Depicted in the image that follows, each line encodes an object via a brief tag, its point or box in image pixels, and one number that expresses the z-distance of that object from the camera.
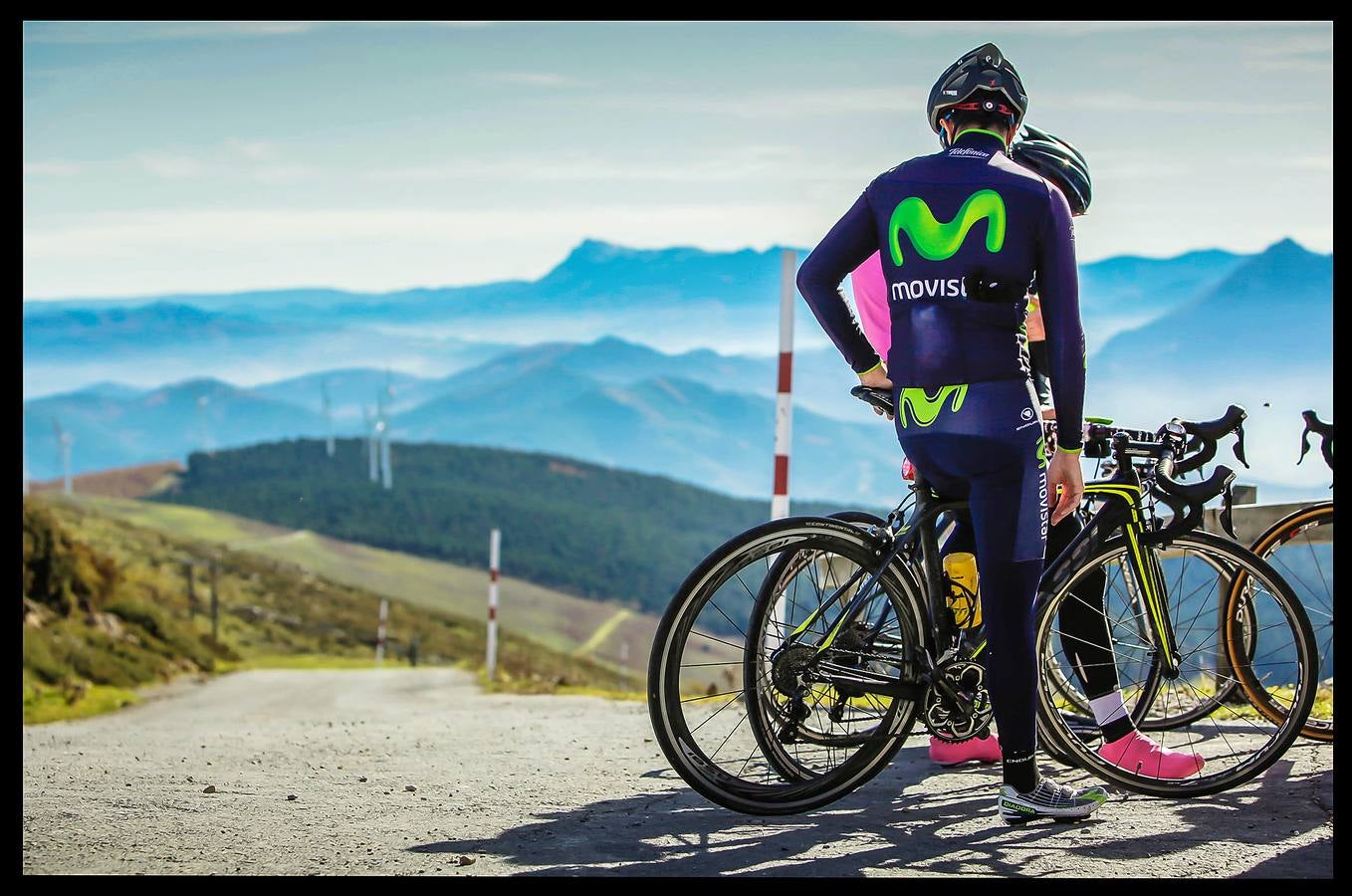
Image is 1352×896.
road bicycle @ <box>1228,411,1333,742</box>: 4.90
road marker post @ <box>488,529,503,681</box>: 16.08
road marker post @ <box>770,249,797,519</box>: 7.63
